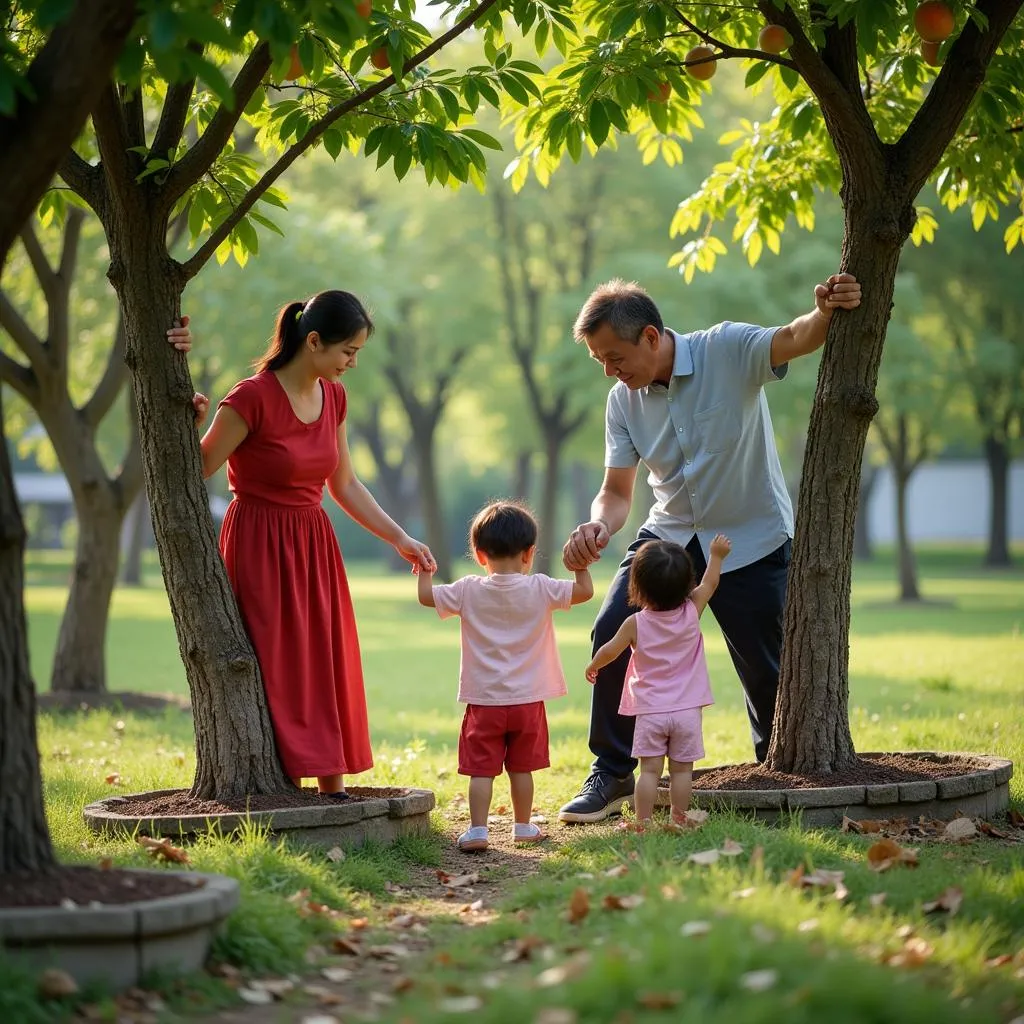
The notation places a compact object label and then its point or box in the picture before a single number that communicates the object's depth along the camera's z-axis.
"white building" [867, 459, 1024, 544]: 63.75
